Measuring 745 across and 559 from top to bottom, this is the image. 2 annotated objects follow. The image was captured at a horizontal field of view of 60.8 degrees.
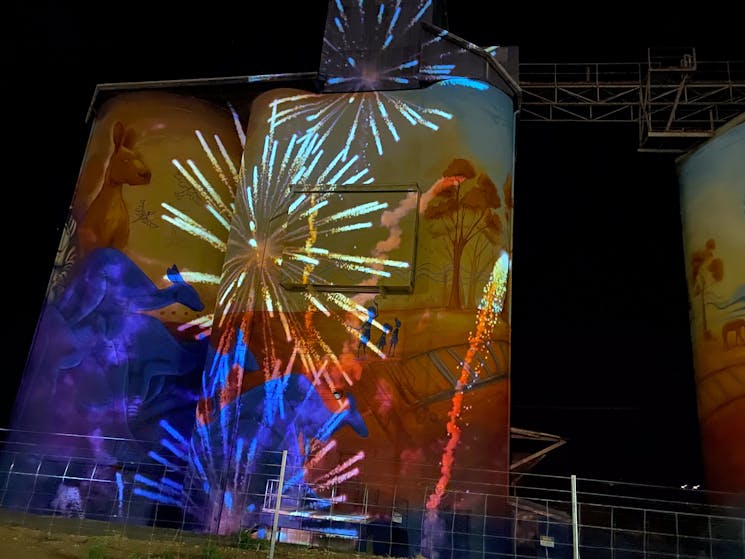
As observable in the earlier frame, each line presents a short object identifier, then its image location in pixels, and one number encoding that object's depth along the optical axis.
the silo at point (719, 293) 12.49
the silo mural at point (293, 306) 11.95
